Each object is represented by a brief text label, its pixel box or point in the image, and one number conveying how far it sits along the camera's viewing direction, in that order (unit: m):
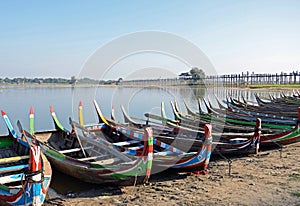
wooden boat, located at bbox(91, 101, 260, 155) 7.81
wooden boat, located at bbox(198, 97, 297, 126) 11.25
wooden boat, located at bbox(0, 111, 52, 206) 4.22
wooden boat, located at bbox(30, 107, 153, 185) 5.52
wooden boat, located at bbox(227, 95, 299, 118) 13.49
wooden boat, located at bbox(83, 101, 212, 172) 6.14
